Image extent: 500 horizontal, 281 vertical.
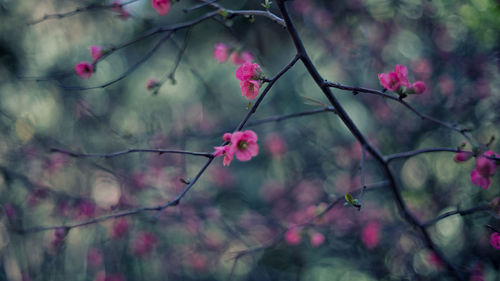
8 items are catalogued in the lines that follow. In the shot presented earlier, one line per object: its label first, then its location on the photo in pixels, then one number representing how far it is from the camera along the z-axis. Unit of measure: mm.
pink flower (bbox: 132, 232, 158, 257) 2198
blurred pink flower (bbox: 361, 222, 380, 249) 2113
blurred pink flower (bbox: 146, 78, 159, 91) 1888
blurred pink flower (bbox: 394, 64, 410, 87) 1771
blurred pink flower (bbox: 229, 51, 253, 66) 1918
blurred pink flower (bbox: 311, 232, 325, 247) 2062
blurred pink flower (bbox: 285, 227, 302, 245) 2011
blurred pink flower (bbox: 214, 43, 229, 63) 1907
